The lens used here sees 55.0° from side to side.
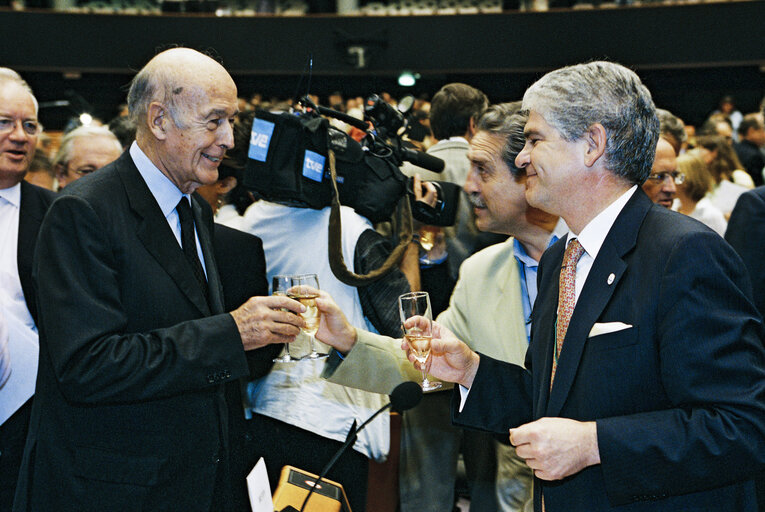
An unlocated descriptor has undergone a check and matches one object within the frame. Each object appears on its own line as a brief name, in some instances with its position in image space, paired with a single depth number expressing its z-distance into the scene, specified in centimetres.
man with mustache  215
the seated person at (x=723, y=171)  526
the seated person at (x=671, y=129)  363
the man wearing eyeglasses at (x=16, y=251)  231
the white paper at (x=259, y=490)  159
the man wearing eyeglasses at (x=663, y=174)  326
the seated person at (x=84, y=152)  340
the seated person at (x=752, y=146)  754
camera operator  242
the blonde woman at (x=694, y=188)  394
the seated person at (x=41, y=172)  411
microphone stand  167
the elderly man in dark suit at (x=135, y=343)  163
